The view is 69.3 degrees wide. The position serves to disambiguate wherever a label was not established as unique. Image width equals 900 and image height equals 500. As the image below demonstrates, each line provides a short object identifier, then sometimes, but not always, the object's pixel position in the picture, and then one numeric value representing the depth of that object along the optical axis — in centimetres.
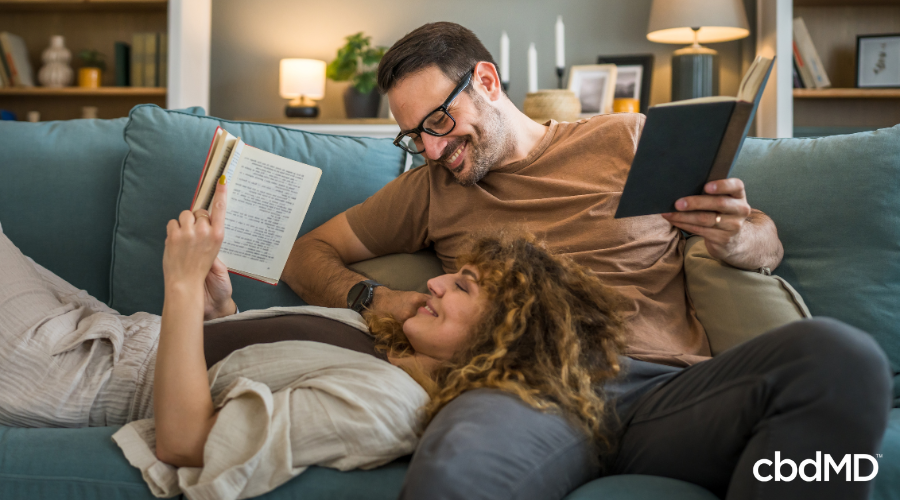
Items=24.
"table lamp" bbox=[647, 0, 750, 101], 278
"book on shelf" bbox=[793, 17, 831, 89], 296
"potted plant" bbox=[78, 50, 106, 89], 334
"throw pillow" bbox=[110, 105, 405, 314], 152
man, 77
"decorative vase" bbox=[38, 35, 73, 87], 334
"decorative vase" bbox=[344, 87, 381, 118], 321
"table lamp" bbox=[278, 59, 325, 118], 316
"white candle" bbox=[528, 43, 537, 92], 295
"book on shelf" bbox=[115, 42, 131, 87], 334
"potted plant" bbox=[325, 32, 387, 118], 315
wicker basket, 269
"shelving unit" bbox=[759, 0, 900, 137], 293
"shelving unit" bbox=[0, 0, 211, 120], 333
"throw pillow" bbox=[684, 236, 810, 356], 122
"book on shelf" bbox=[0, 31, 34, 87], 328
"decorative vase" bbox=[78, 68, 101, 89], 334
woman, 90
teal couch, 131
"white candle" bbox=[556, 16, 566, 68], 303
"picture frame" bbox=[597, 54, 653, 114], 318
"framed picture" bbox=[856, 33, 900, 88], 296
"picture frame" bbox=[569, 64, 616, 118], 311
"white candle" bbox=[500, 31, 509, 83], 300
